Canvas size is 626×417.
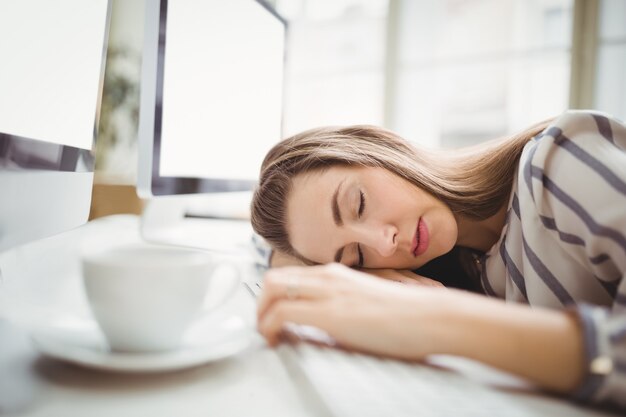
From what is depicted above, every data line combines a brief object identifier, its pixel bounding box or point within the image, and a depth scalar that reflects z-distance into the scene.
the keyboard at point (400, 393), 0.25
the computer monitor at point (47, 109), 0.43
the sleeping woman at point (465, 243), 0.29
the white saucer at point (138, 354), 0.27
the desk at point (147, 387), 0.25
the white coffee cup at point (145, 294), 0.28
